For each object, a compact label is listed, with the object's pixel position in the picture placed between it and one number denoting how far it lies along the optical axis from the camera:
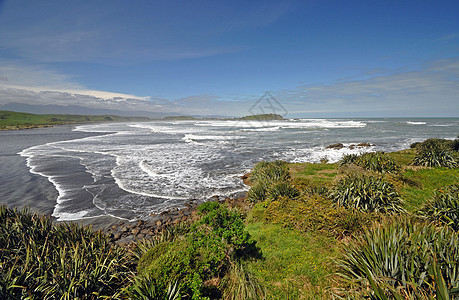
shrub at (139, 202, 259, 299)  4.77
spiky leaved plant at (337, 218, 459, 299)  3.98
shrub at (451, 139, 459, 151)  18.55
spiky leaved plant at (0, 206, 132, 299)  4.40
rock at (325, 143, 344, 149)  31.49
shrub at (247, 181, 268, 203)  11.81
